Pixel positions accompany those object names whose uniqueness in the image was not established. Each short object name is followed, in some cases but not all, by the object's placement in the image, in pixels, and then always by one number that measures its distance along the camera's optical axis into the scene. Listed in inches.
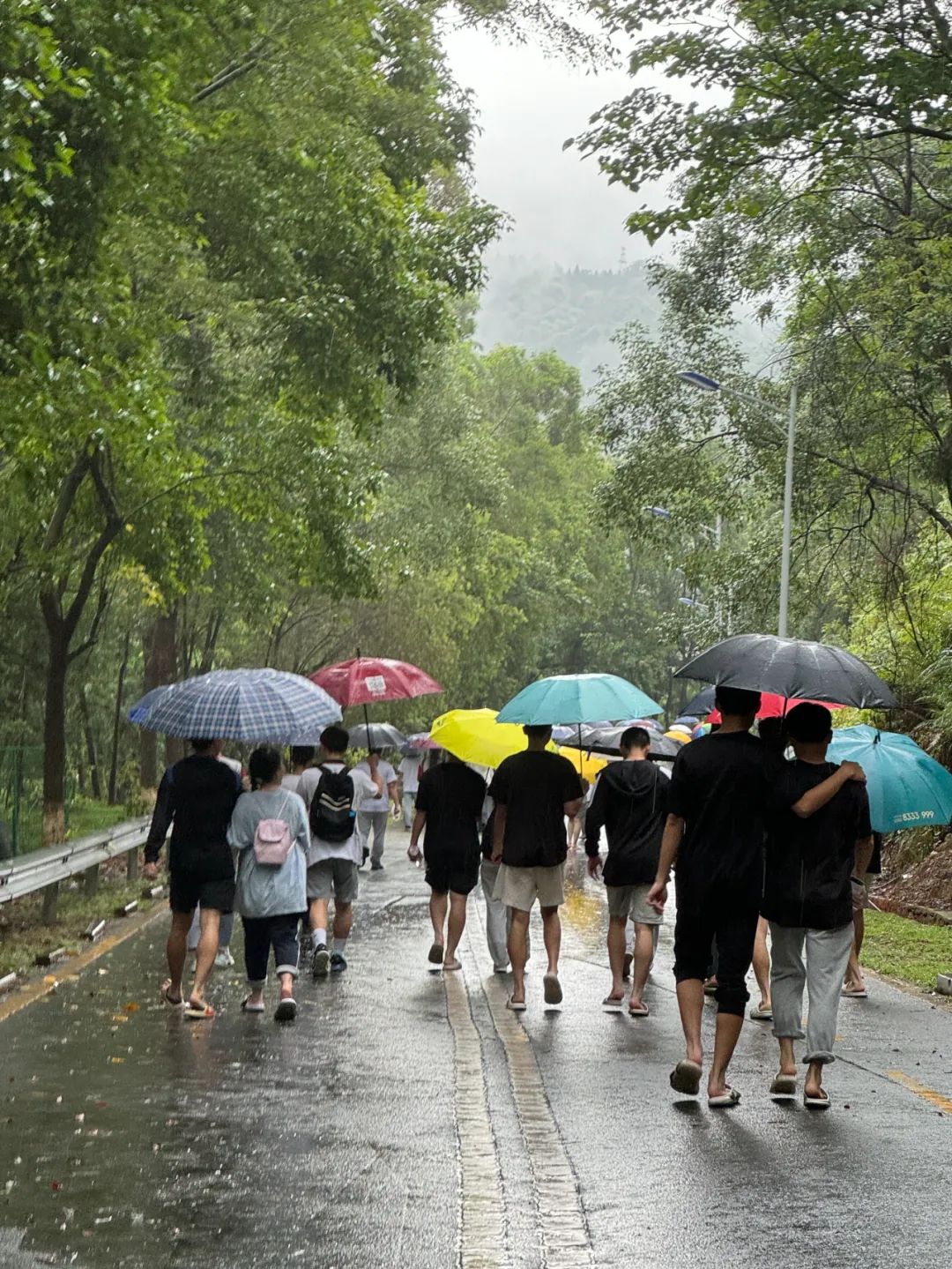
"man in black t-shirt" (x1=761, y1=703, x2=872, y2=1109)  337.1
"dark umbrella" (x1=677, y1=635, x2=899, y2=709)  372.2
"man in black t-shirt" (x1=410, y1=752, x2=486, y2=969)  523.8
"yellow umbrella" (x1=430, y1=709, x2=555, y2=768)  537.0
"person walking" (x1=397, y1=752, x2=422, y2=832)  1202.6
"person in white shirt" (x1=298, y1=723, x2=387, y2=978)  515.8
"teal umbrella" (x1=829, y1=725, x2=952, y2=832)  442.9
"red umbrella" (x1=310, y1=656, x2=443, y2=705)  719.7
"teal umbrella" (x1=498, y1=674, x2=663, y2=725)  491.5
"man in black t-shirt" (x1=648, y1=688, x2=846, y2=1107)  332.8
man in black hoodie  466.0
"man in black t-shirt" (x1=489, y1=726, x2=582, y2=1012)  472.1
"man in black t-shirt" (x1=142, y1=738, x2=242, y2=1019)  438.3
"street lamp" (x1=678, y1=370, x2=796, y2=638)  1024.9
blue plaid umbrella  466.9
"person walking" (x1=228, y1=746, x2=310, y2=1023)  436.5
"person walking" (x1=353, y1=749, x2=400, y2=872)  946.5
